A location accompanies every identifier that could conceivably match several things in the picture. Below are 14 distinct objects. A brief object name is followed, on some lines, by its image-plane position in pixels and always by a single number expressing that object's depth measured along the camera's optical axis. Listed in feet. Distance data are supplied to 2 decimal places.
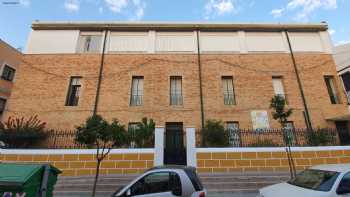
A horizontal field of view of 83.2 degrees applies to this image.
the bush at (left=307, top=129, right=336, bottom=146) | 37.05
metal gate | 32.58
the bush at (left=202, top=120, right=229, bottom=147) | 36.04
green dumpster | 10.18
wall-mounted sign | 44.11
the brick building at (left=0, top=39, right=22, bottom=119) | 56.70
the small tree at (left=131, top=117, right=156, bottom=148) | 34.37
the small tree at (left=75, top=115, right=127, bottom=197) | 24.23
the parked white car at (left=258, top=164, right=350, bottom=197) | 12.17
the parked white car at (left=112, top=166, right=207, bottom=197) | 13.25
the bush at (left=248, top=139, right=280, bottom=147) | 36.19
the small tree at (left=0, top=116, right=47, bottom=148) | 36.06
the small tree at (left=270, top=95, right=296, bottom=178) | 31.19
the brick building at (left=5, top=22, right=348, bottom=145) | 44.93
